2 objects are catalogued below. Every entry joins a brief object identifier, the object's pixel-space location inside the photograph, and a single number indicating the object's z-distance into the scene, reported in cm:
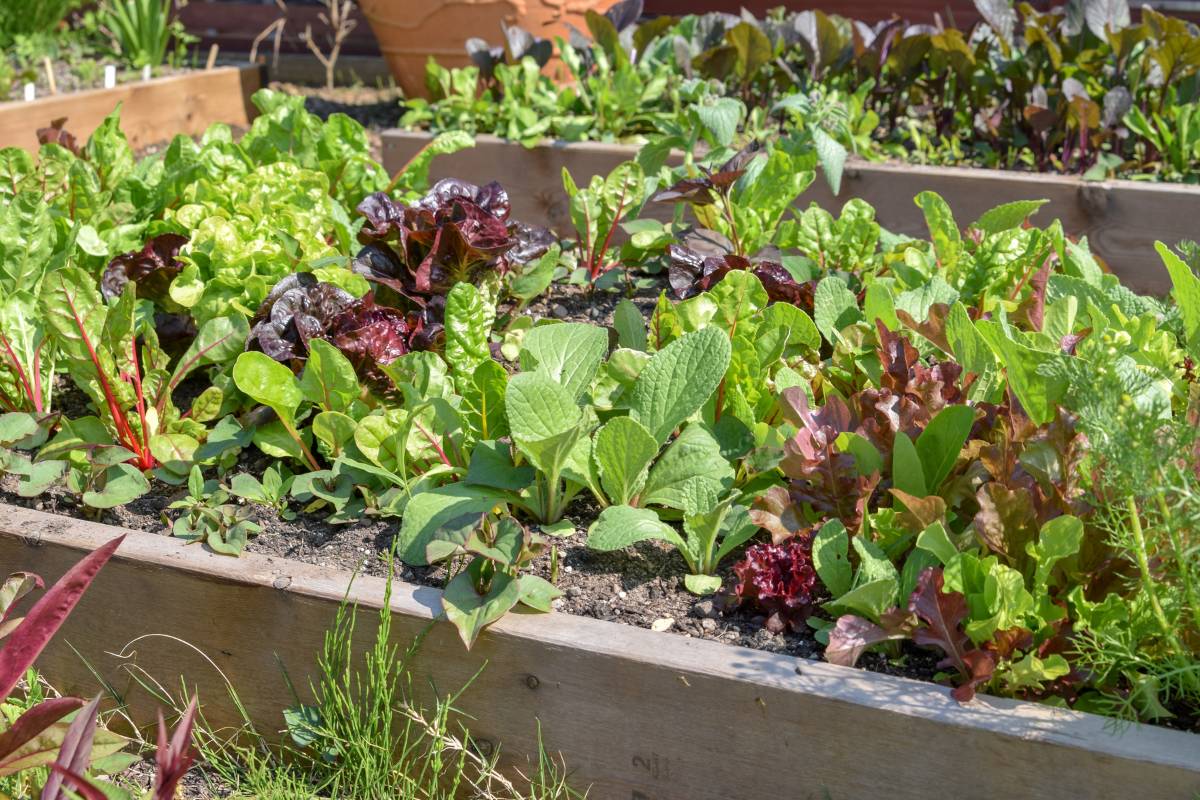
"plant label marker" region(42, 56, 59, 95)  494
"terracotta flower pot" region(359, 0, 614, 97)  520
